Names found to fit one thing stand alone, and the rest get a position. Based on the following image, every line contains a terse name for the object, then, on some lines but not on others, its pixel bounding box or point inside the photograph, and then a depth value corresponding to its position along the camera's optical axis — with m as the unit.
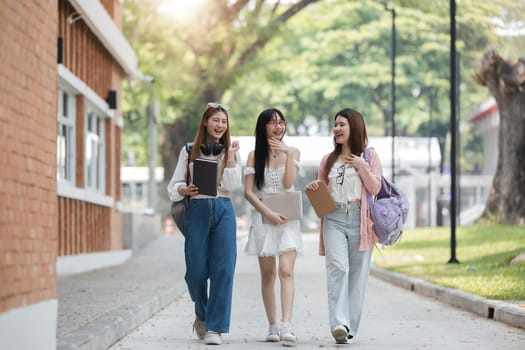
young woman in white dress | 10.78
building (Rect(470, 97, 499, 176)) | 62.06
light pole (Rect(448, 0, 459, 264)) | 22.45
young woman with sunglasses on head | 10.64
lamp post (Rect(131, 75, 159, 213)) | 40.09
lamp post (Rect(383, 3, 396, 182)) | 40.75
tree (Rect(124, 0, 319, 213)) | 39.75
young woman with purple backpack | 10.80
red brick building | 7.49
